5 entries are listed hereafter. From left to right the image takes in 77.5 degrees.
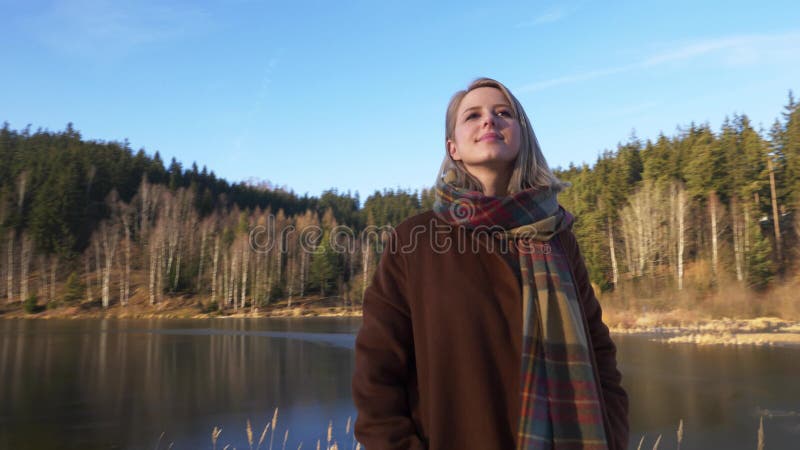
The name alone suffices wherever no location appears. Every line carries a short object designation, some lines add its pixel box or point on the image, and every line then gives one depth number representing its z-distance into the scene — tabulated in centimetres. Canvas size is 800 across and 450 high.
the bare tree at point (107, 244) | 4587
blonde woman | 139
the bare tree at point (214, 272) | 4744
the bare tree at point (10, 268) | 4605
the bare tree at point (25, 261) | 4650
